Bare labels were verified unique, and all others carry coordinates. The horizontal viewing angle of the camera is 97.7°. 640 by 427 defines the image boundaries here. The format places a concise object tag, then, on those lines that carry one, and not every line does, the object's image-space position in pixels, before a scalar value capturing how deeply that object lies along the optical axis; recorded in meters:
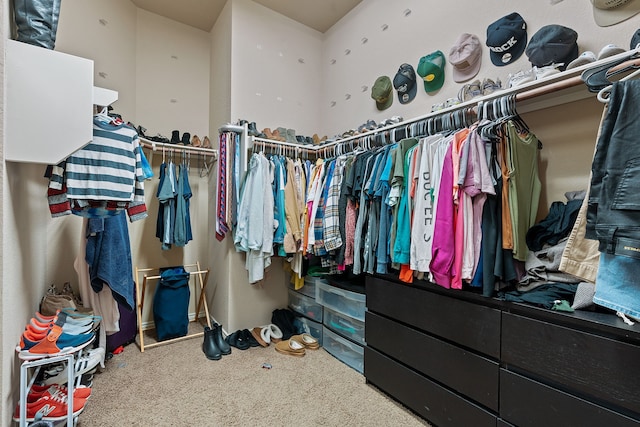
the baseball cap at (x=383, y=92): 2.37
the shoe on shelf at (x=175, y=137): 2.73
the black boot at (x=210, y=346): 2.22
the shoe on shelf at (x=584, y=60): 1.12
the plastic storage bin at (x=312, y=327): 2.47
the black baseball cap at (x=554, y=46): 1.33
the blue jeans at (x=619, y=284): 0.84
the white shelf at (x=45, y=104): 1.16
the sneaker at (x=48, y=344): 1.27
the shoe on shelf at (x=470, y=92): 1.63
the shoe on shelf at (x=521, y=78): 1.32
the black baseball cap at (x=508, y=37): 1.57
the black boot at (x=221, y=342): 2.29
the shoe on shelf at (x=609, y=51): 1.06
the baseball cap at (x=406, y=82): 2.20
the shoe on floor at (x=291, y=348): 2.29
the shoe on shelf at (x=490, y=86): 1.55
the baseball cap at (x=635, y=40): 1.09
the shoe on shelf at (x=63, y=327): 1.36
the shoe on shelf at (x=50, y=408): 1.28
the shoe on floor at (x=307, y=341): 2.40
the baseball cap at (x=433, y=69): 1.99
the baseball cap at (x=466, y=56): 1.79
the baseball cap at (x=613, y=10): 1.25
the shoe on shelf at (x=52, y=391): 1.37
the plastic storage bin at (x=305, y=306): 2.51
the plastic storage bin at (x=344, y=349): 2.08
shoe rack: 1.19
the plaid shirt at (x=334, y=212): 2.04
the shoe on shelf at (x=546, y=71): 1.24
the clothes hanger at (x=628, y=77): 0.90
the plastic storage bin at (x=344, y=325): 2.09
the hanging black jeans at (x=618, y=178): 0.80
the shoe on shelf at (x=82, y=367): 1.45
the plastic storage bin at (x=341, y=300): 2.05
